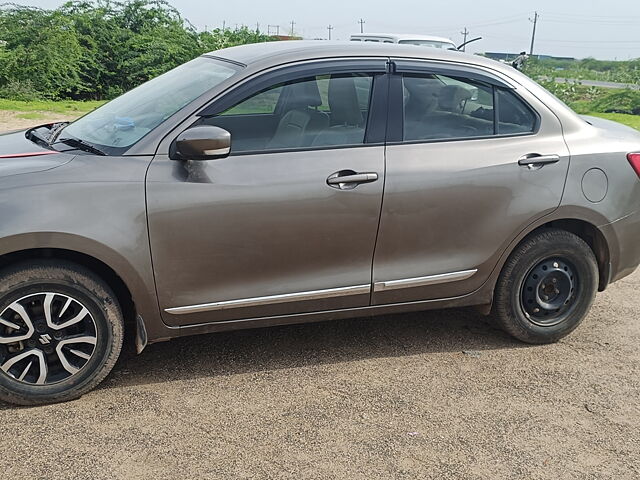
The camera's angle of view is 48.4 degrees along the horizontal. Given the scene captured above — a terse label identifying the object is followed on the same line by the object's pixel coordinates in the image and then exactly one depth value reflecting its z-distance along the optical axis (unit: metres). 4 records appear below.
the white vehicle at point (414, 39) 16.75
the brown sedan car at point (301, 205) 3.55
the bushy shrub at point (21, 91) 17.86
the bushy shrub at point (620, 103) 18.23
